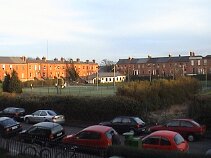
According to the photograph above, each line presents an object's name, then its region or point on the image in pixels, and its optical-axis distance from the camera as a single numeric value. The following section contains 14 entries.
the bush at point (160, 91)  35.59
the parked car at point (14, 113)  34.66
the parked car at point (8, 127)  24.84
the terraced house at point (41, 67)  121.19
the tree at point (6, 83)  53.25
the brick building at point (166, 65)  131.25
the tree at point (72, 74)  139.25
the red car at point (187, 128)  23.59
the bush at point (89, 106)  31.22
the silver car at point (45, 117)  31.17
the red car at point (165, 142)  17.62
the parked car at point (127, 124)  25.56
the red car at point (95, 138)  18.88
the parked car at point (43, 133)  21.36
